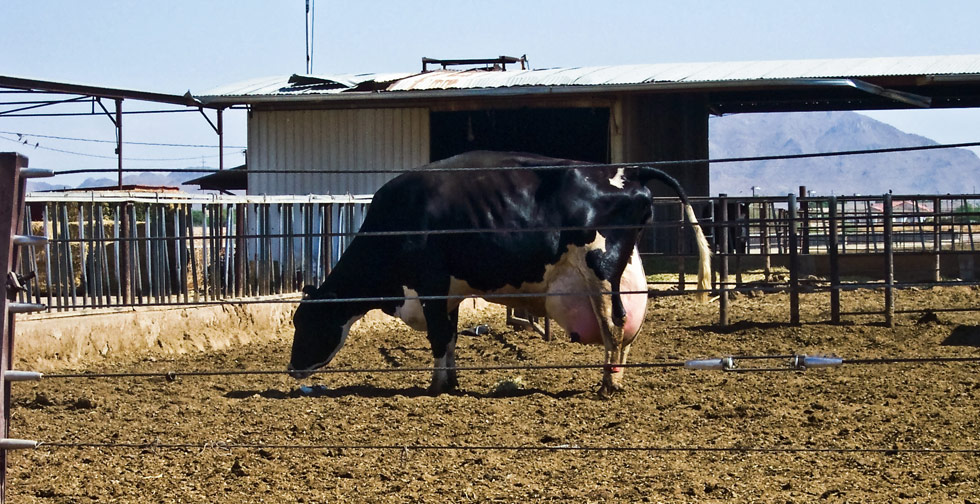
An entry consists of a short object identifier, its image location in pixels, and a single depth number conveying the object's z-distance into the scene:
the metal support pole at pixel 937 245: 16.47
